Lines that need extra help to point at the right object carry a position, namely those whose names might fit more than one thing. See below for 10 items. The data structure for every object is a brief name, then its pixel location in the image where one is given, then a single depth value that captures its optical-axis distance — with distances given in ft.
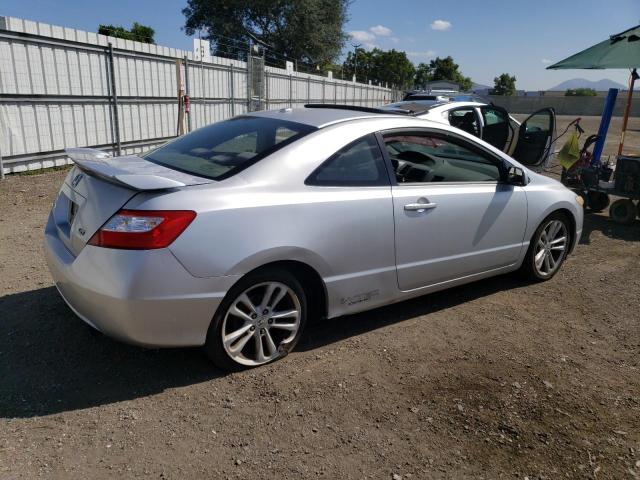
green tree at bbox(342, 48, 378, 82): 253.44
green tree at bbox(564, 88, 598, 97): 253.24
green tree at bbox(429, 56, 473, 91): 294.05
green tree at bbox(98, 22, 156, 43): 128.03
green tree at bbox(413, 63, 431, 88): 301.69
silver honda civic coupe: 8.99
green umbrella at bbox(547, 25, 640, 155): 26.94
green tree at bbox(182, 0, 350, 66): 144.87
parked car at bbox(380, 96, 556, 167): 27.94
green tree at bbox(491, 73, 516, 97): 294.29
